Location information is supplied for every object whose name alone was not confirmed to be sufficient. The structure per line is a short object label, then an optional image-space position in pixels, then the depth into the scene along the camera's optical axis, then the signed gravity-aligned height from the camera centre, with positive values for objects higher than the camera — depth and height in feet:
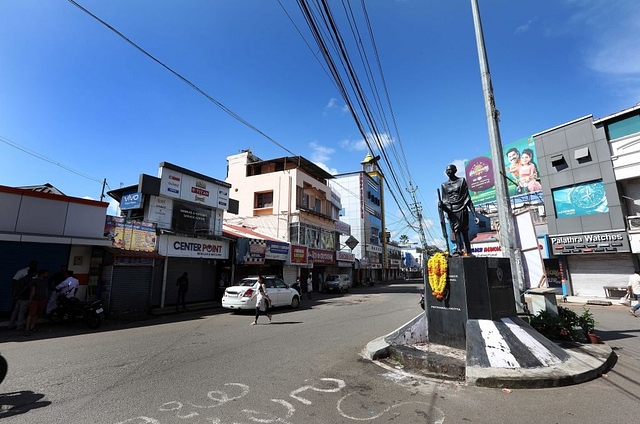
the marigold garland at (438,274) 22.90 -0.19
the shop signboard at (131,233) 45.60 +5.74
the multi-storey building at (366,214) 161.58 +30.27
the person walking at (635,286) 42.08 -2.04
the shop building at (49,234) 36.14 +4.47
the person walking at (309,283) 82.08 -2.94
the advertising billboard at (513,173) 88.53 +28.92
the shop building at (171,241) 47.14 +5.33
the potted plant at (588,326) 24.41 -4.25
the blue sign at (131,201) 55.31 +12.38
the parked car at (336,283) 98.37 -3.63
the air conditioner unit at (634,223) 60.70 +9.01
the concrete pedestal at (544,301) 26.81 -2.47
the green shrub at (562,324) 24.41 -4.10
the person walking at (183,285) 50.47 -1.99
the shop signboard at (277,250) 76.95 +5.30
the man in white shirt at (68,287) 36.35 -1.61
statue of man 25.75 +5.20
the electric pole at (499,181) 26.04 +7.55
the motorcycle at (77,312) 34.27 -4.18
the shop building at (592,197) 62.95 +15.42
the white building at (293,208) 97.09 +20.65
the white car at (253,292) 46.09 -3.40
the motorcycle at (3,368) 13.87 -4.09
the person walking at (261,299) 37.74 -3.28
